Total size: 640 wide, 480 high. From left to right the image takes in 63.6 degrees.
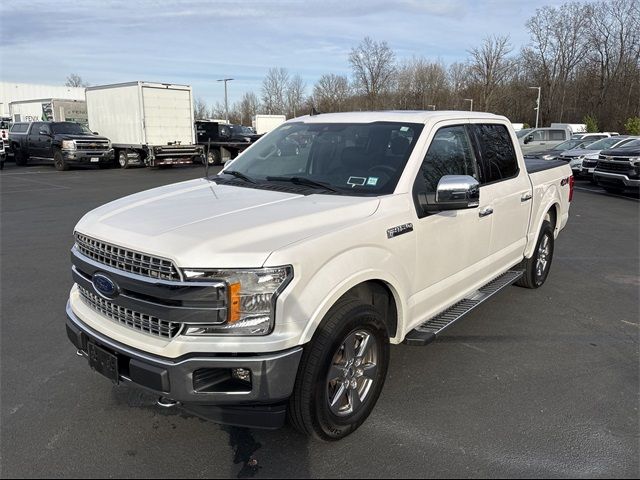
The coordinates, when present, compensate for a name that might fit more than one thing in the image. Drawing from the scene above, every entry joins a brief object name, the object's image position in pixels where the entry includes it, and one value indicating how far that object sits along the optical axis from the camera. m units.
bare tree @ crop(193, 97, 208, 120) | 87.44
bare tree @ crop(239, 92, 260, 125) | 90.82
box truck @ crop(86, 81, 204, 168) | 21.58
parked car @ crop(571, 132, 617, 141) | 22.85
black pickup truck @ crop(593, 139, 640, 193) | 14.05
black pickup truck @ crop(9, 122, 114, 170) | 21.64
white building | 65.81
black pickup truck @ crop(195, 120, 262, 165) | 25.66
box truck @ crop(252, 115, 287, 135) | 45.60
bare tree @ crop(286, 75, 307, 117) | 82.94
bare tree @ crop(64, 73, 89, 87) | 91.38
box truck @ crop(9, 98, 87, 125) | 32.31
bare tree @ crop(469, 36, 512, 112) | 60.94
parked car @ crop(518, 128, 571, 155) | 24.00
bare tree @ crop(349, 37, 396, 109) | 61.12
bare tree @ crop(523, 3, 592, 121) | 65.31
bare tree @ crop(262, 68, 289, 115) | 83.88
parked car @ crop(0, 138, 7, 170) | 21.37
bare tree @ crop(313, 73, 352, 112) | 65.31
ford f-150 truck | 2.54
